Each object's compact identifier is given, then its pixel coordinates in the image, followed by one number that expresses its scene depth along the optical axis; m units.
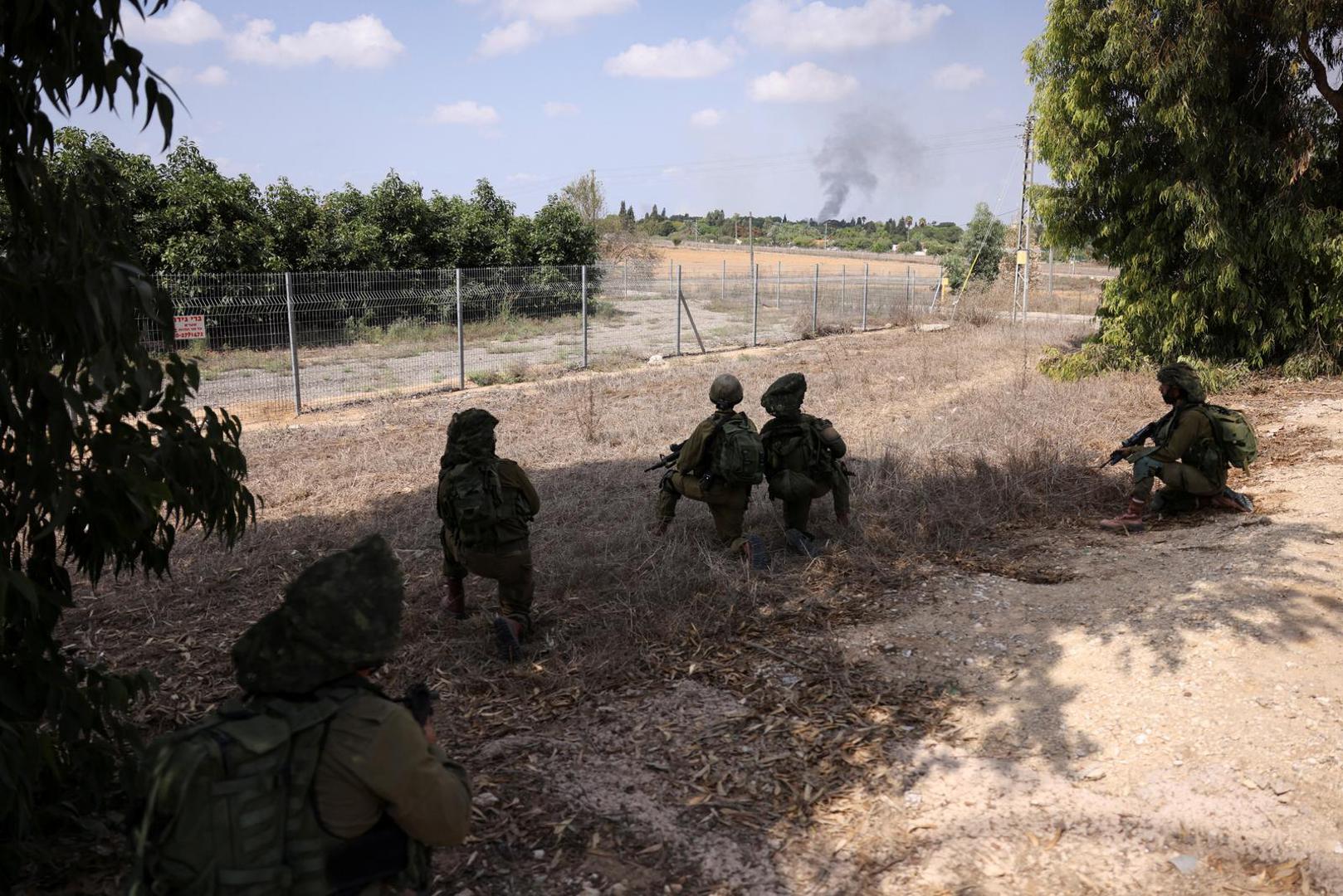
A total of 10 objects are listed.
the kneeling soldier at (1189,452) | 6.48
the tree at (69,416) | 2.32
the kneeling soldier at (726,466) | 5.69
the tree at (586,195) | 45.47
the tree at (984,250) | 35.16
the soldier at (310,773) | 1.93
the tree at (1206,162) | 11.89
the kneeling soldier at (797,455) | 6.00
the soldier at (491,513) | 4.66
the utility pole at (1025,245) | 22.22
